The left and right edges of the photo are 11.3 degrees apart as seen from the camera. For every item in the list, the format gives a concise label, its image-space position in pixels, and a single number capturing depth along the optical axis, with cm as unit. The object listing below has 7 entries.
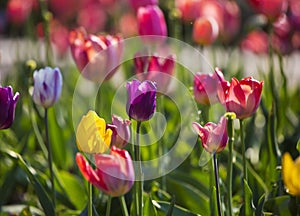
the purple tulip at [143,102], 226
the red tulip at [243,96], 229
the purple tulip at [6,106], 230
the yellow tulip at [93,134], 221
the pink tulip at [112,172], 214
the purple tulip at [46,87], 243
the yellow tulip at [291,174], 207
